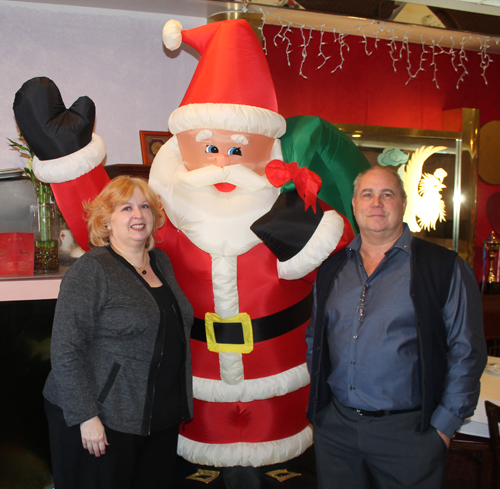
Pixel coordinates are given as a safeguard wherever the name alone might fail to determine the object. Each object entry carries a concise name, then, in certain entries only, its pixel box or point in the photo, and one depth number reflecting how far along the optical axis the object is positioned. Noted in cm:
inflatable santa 170
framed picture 263
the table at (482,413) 172
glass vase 213
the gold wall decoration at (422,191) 323
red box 202
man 125
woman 128
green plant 214
